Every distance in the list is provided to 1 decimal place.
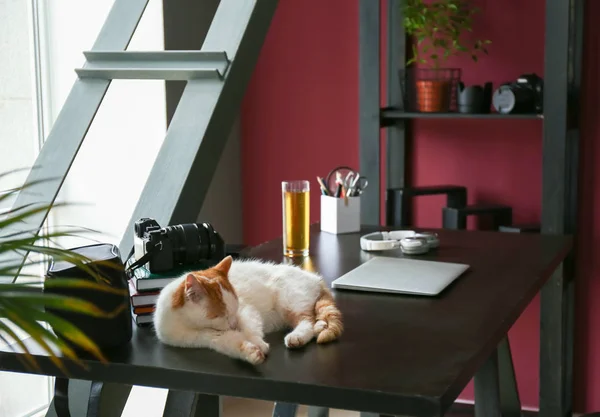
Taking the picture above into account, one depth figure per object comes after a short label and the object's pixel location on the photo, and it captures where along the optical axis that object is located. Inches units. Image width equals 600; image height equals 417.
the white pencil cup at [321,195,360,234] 100.9
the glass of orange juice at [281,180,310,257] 86.7
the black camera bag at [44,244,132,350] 52.2
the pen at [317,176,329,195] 103.0
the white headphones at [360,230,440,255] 88.7
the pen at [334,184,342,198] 101.3
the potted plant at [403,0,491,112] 134.6
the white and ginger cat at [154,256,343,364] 53.7
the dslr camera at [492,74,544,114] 127.9
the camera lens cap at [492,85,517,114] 128.0
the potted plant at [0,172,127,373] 28.5
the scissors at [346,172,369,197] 102.4
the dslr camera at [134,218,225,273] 61.9
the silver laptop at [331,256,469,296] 70.8
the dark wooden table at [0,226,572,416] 47.1
